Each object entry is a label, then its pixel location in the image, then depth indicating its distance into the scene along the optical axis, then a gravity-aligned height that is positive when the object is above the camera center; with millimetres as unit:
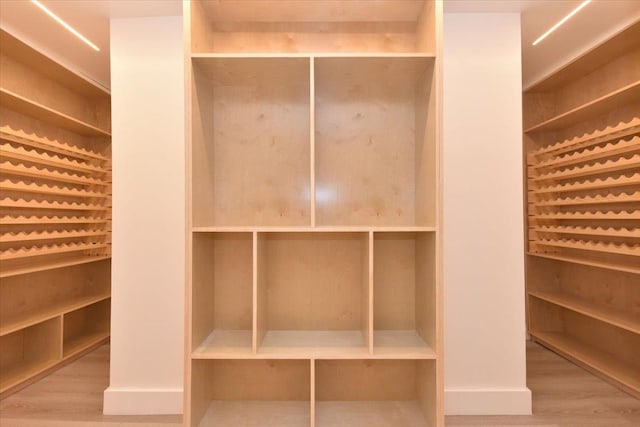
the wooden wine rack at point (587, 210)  2854 +45
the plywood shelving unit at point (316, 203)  2123 +74
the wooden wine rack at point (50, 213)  2969 +39
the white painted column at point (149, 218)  2479 -9
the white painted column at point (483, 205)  2447 +64
